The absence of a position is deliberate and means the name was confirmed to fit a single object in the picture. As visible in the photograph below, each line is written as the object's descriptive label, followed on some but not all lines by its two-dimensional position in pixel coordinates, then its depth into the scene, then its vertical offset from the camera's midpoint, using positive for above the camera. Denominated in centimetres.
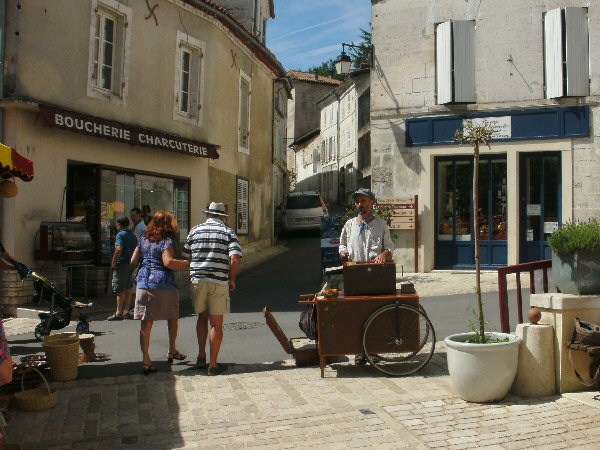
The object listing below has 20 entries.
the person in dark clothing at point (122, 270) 1016 -30
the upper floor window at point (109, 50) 1208 +403
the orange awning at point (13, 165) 535 +75
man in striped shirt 654 -20
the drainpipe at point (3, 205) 1015 +74
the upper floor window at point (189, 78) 1468 +419
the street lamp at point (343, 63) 1977 +601
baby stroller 800 -79
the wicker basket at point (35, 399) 531 -126
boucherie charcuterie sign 1065 +234
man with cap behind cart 668 +19
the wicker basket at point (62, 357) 622 -105
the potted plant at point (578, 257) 521 +0
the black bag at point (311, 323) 647 -72
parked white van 2481 +166
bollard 536 -89
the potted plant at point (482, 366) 520 -91
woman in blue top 650 -28
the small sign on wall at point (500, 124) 1405 +296
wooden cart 618 -69
